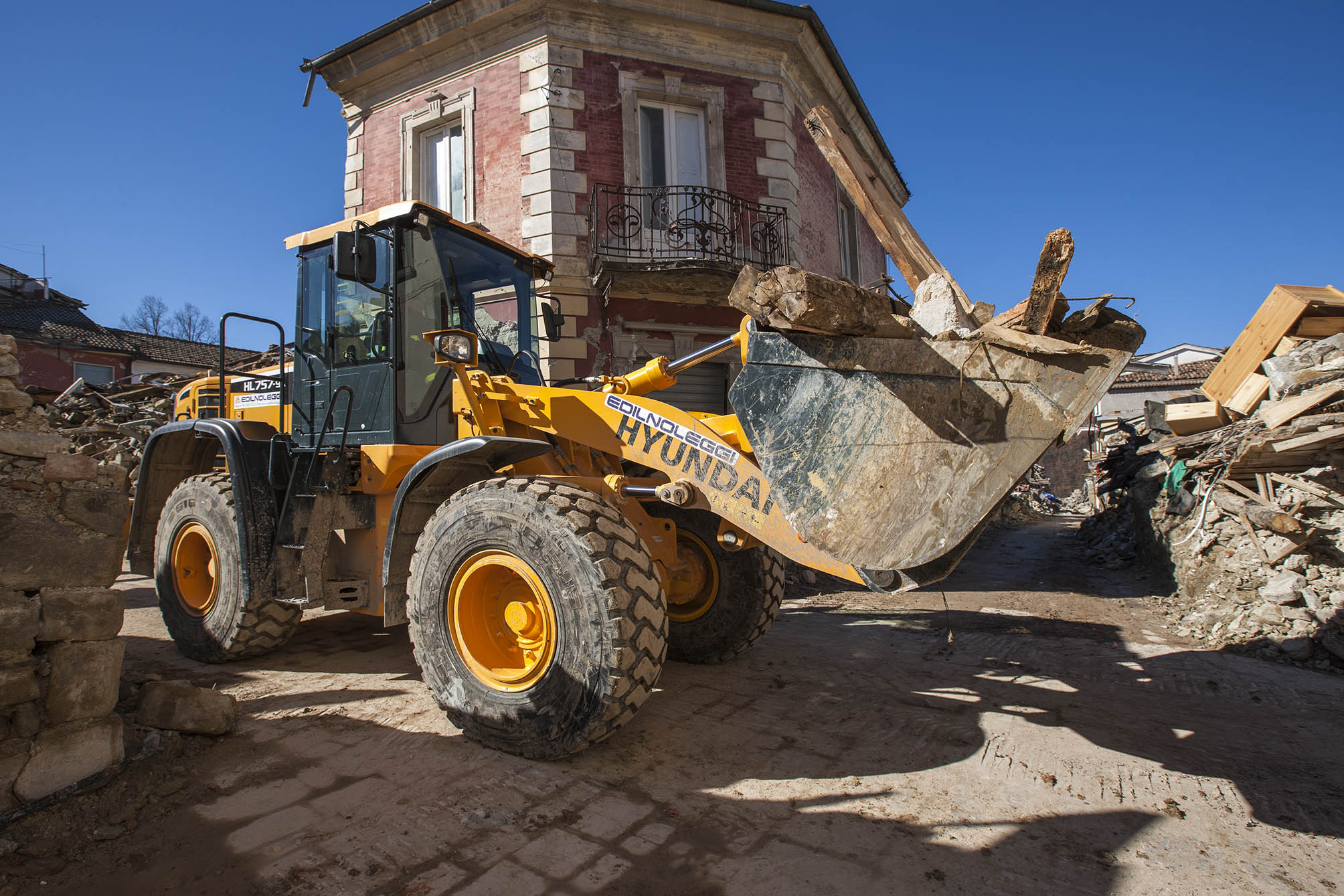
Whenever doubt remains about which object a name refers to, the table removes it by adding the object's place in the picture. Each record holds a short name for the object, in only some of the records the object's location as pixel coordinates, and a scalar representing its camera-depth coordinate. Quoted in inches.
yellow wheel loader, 111.3
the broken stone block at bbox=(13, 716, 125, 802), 108.3
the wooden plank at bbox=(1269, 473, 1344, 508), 240.7
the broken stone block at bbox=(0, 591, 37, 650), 108.1
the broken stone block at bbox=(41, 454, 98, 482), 118.9
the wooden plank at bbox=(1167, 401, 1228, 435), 310.0
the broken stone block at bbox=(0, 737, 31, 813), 105.3
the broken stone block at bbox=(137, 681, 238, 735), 131.8
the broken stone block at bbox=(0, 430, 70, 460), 113.8
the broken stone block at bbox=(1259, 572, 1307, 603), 227.0
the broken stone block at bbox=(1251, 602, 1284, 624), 223.1
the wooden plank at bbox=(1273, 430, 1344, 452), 241.2
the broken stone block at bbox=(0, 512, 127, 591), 110.9
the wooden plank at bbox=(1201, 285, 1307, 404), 294.7
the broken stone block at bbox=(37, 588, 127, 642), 113.7
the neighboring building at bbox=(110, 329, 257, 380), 1376.7
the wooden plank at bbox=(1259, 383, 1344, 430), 252.5
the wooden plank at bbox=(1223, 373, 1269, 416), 292.7
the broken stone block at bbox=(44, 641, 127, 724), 113.3
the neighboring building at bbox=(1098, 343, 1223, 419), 1071.6
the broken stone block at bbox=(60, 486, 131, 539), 120.3
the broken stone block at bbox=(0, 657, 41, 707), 106.9
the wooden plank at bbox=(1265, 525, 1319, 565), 240.5
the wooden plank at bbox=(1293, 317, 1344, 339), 289.4
